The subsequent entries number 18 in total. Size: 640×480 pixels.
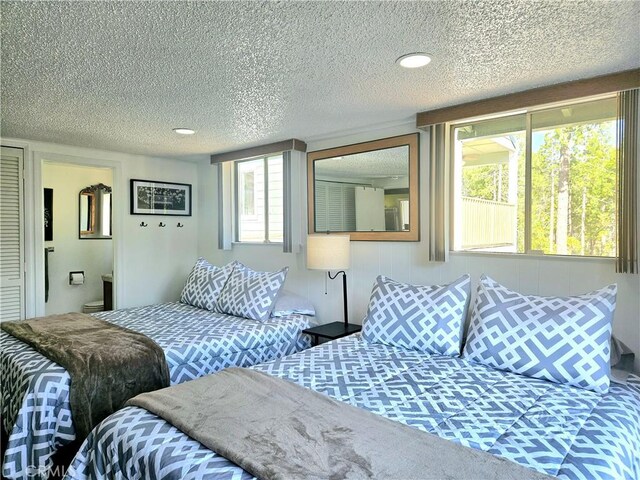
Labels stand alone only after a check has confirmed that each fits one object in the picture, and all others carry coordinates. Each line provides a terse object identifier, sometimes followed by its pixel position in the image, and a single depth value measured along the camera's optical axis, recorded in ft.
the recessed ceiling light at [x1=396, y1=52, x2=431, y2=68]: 6.45
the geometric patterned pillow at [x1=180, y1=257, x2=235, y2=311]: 12.34
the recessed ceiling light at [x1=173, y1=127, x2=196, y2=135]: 11.10
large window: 7.86
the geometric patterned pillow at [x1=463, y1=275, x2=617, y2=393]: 6.15
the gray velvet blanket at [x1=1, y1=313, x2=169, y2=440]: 7.02
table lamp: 10.41
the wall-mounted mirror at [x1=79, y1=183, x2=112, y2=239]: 18.29
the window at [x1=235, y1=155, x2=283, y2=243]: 13.99
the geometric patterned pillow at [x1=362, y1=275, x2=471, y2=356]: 7.77
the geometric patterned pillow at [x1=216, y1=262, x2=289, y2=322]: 11.12
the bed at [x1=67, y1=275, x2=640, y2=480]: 4.37
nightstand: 10.18
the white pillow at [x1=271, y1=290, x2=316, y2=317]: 11.63
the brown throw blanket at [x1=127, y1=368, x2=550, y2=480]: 3.86
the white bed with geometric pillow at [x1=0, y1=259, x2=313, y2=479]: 6.63
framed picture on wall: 14.70
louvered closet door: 11.85
